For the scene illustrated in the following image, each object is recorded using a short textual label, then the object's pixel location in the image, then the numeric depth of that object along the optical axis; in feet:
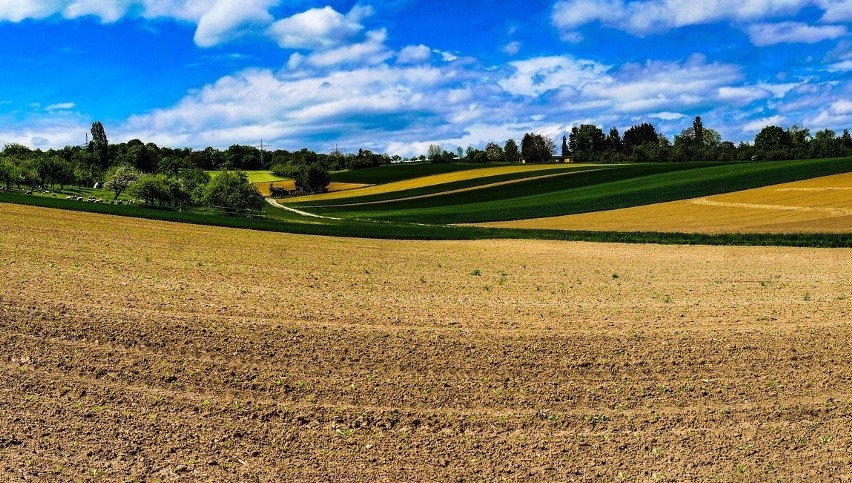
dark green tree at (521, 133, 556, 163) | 609.83
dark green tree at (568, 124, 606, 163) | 586.08
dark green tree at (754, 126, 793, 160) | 452.35
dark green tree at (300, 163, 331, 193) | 448.65
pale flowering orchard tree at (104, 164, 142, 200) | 362.33
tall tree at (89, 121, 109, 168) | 621.06
